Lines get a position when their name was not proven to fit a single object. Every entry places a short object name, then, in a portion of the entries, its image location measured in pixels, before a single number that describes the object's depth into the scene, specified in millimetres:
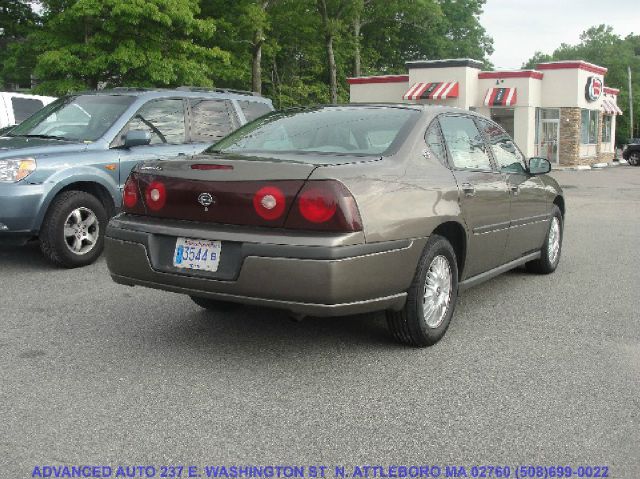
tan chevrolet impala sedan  3852
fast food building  34562
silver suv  6672
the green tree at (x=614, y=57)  71938
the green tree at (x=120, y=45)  19688
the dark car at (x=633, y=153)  36750
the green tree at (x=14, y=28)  23906
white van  11859
